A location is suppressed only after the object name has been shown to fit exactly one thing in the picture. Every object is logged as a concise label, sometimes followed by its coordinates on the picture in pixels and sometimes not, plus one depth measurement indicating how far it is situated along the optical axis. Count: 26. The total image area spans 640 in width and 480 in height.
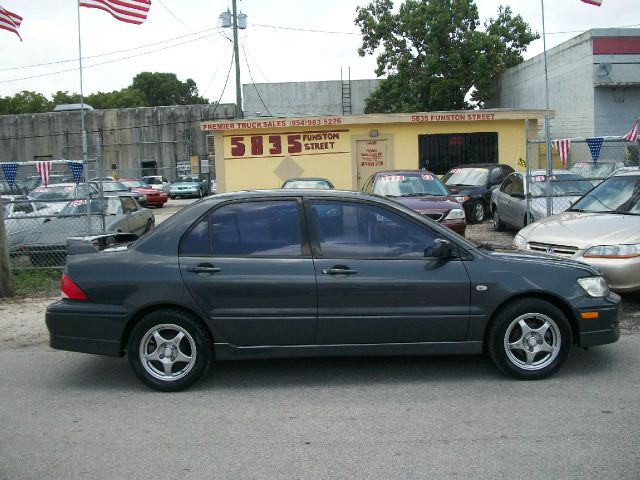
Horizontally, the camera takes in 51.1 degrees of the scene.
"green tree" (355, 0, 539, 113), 31.25
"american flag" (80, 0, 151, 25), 14.02
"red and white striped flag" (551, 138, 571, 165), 11.21
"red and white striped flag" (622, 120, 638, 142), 10.35
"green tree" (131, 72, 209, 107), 92.56
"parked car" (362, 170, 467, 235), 11.20
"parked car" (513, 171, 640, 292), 7.20
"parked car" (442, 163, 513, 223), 16.73
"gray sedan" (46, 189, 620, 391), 5.21
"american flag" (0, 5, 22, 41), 11.55
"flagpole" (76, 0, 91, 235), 10.36
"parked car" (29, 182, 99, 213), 12.62
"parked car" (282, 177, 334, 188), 14.54
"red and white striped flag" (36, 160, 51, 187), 10.25
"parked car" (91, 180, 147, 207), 26.91
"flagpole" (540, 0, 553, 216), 10.48
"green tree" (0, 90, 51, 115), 70.06
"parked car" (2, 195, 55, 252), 10.87
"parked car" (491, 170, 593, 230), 12.80
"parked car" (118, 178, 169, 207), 31.55
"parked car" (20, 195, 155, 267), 10.81
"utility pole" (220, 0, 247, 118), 28.05
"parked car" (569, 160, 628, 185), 15.70
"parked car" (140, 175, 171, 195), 38.90
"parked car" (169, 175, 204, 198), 38.25
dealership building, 20.55
